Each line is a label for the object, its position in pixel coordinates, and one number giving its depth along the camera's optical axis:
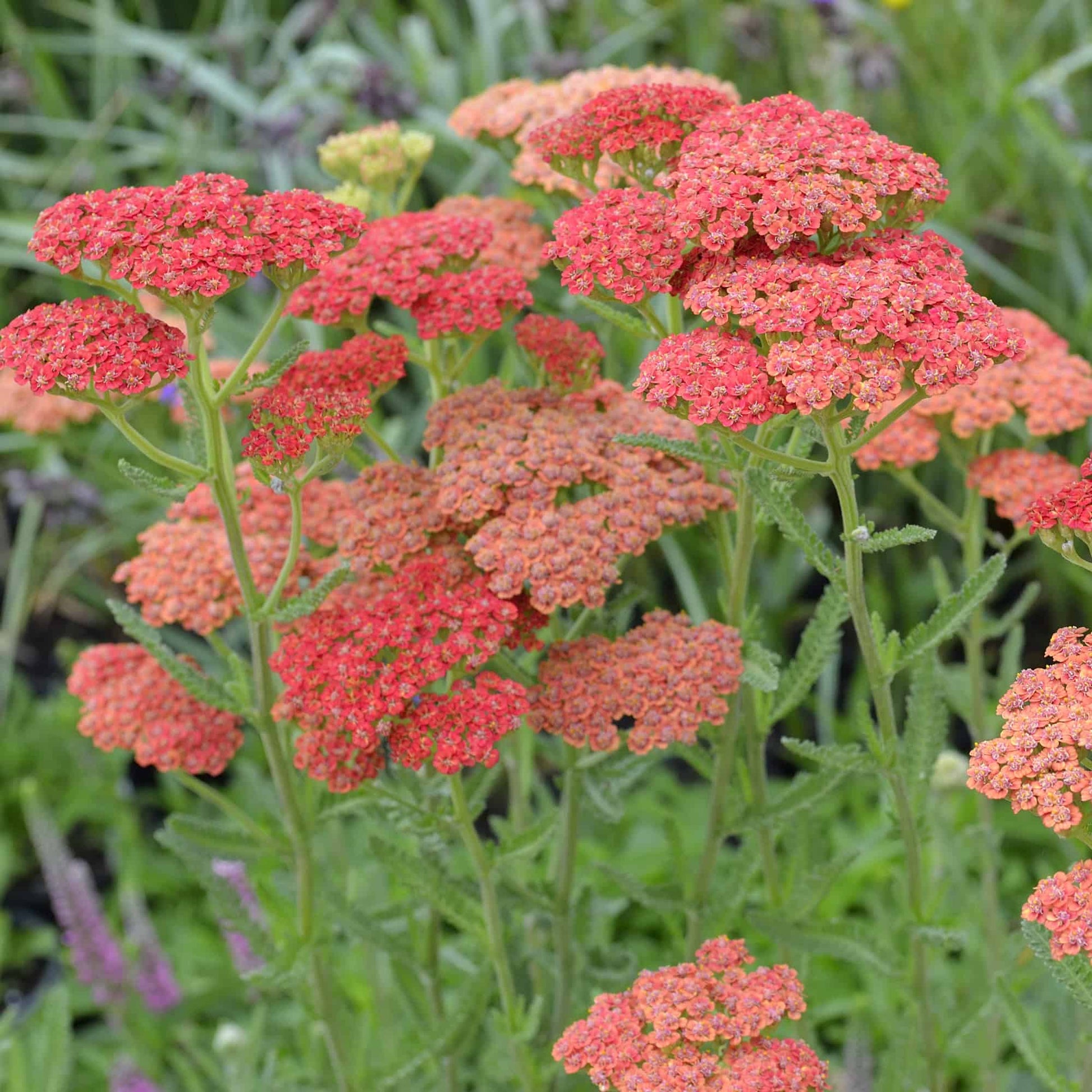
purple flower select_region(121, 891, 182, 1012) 2.76
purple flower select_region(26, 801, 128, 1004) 2.56
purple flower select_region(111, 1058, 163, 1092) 2.56
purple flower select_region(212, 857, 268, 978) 2.46
